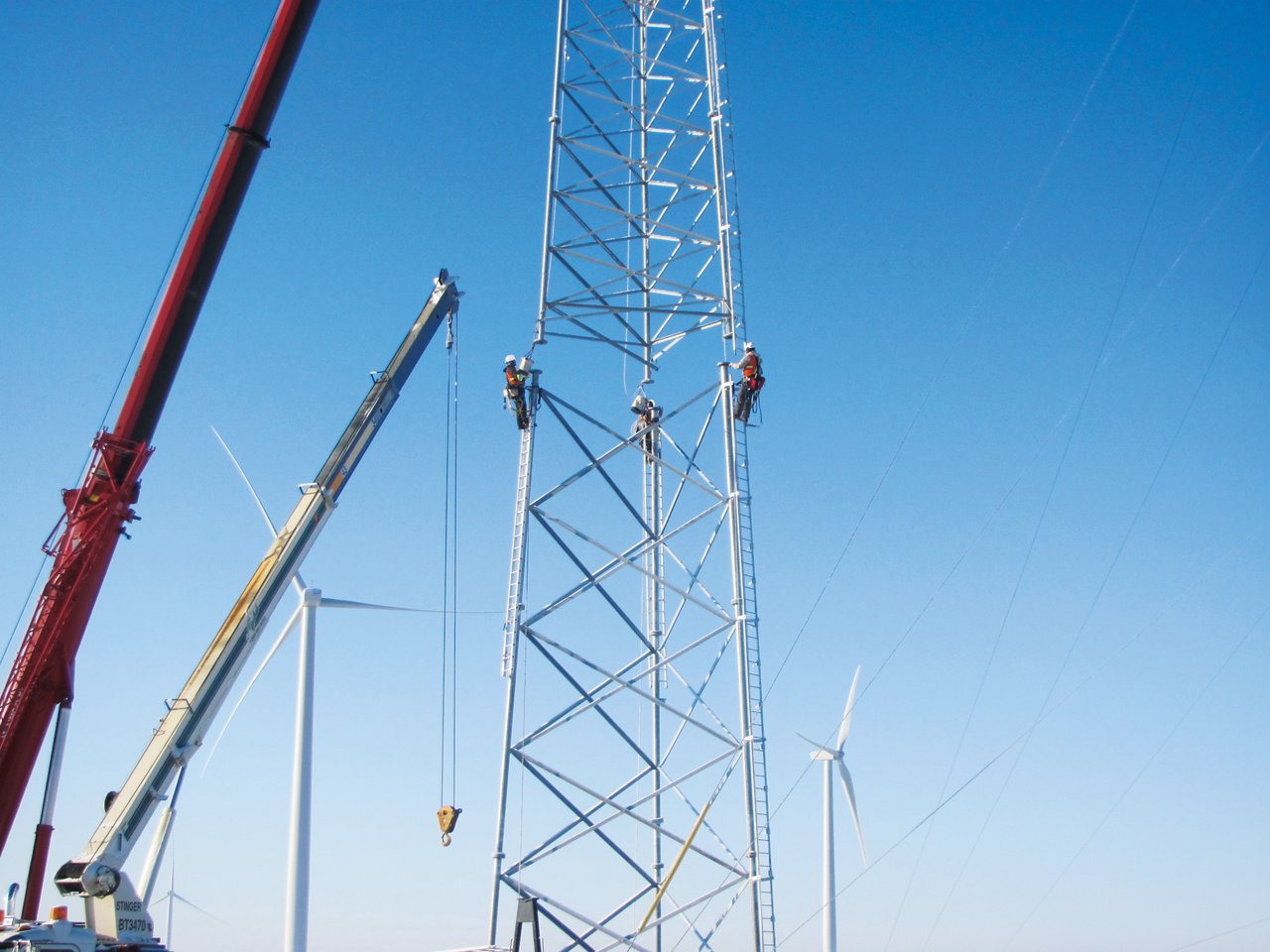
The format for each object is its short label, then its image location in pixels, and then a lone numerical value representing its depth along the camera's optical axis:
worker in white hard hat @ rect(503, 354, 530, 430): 32.38
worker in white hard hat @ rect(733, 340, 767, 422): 33.97
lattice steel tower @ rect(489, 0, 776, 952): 29.42
